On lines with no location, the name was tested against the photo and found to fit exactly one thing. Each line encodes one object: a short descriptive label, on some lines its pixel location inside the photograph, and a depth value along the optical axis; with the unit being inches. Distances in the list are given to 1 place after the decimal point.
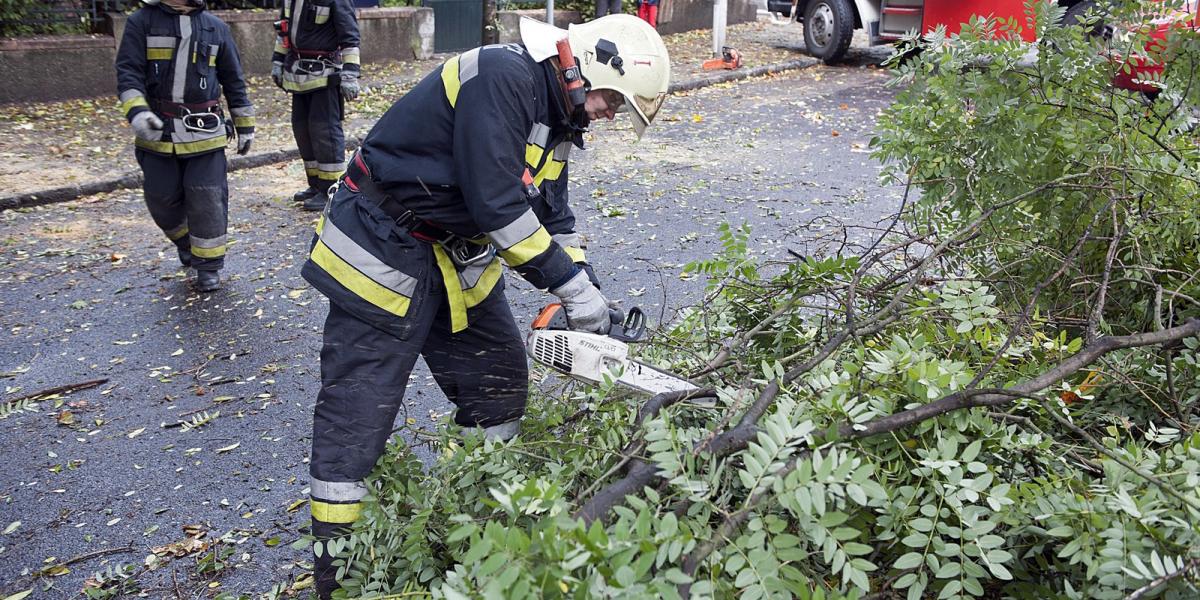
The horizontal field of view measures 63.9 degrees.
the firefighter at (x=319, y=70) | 268.7
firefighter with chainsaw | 105.2
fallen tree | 64.4
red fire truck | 458.6
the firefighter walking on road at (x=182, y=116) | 208.5
